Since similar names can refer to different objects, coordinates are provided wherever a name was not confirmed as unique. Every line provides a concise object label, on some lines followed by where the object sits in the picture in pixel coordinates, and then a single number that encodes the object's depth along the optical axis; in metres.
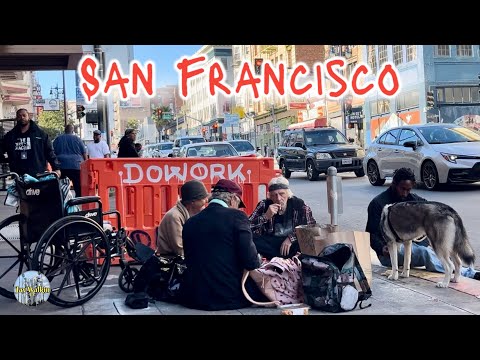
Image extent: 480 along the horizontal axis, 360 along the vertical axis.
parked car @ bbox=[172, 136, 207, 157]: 27.11
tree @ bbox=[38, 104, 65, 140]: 70.62
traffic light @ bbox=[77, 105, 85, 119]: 24.43
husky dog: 5.91
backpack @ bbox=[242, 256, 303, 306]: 5.43
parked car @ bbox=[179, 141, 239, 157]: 17.34
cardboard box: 5.71
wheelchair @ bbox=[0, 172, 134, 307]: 5.45
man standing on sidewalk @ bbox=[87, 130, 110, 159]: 14.59
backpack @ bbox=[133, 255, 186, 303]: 5.70
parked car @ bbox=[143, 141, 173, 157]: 27.67
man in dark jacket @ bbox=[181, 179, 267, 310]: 5.26
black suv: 19.92
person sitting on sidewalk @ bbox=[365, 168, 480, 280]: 6.57
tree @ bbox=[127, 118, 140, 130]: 84.09
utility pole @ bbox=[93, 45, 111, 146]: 16.72
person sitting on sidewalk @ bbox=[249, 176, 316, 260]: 6.34
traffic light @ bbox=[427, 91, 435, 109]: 31.45
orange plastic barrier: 7.52
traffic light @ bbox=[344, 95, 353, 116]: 41.61
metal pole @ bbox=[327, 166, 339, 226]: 7.12
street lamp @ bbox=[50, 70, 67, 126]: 67.50
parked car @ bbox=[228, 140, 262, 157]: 22.00
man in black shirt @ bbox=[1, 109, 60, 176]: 7.32
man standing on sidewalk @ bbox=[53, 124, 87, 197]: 11.36
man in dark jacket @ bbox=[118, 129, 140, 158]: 13.49
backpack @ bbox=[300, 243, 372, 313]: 5.23
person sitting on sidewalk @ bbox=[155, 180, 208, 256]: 5.88
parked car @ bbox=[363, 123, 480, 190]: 14.01
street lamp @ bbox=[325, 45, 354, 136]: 38.13
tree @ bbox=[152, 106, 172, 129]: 101.54
